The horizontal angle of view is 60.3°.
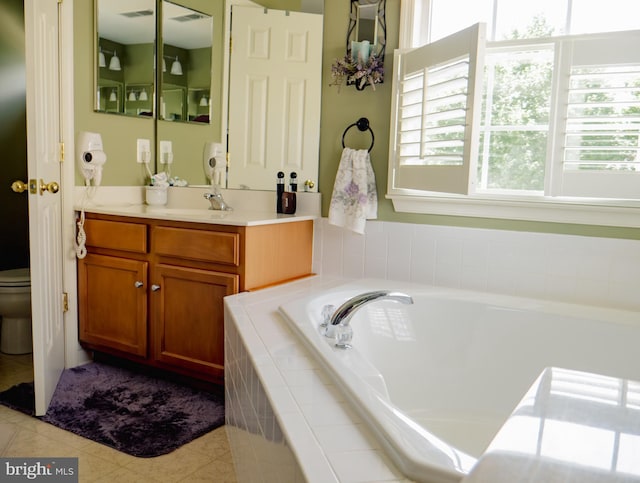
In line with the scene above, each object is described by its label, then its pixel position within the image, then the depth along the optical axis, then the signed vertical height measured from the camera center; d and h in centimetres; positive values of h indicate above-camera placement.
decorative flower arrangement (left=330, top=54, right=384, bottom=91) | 269 +53
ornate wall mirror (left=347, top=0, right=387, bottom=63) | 271 +75
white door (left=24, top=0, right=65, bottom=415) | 232 -8
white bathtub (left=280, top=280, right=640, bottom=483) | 203 -64
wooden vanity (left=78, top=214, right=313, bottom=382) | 249 -52
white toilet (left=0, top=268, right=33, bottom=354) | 315 -85
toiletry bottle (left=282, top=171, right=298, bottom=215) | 292 -14
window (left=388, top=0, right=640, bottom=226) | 218 +30
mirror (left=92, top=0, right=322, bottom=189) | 309 +49
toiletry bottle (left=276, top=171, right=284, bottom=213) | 295 -8
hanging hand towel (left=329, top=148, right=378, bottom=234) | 274 -7
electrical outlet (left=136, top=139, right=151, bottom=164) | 331 +11
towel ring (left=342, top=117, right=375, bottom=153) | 281 +27
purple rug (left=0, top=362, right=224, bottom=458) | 221 -107
